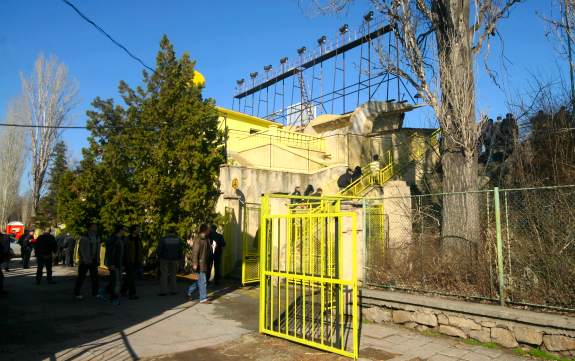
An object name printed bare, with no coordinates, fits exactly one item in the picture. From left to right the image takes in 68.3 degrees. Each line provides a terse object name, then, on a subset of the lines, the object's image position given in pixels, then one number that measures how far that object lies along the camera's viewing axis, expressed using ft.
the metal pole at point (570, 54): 31.96
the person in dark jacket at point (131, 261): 34.27
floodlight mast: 85.97
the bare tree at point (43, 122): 104.63
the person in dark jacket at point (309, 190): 53.27
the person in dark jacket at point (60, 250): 63.65
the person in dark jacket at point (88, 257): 33.65
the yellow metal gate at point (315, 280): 19.39
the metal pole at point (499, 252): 20.71
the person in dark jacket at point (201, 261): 32.14
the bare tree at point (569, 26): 31.78
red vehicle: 137.89
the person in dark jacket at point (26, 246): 59.52
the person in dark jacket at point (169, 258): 35.37
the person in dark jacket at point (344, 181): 52.26
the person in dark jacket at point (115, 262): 33.12
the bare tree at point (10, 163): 137.71
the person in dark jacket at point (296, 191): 53.11
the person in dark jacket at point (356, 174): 53.41
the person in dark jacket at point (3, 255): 34.76
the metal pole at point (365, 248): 27.50
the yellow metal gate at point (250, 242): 40.32
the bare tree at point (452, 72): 28.63
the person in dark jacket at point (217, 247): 41.29
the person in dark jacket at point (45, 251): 41.47
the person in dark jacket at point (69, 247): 61.39
